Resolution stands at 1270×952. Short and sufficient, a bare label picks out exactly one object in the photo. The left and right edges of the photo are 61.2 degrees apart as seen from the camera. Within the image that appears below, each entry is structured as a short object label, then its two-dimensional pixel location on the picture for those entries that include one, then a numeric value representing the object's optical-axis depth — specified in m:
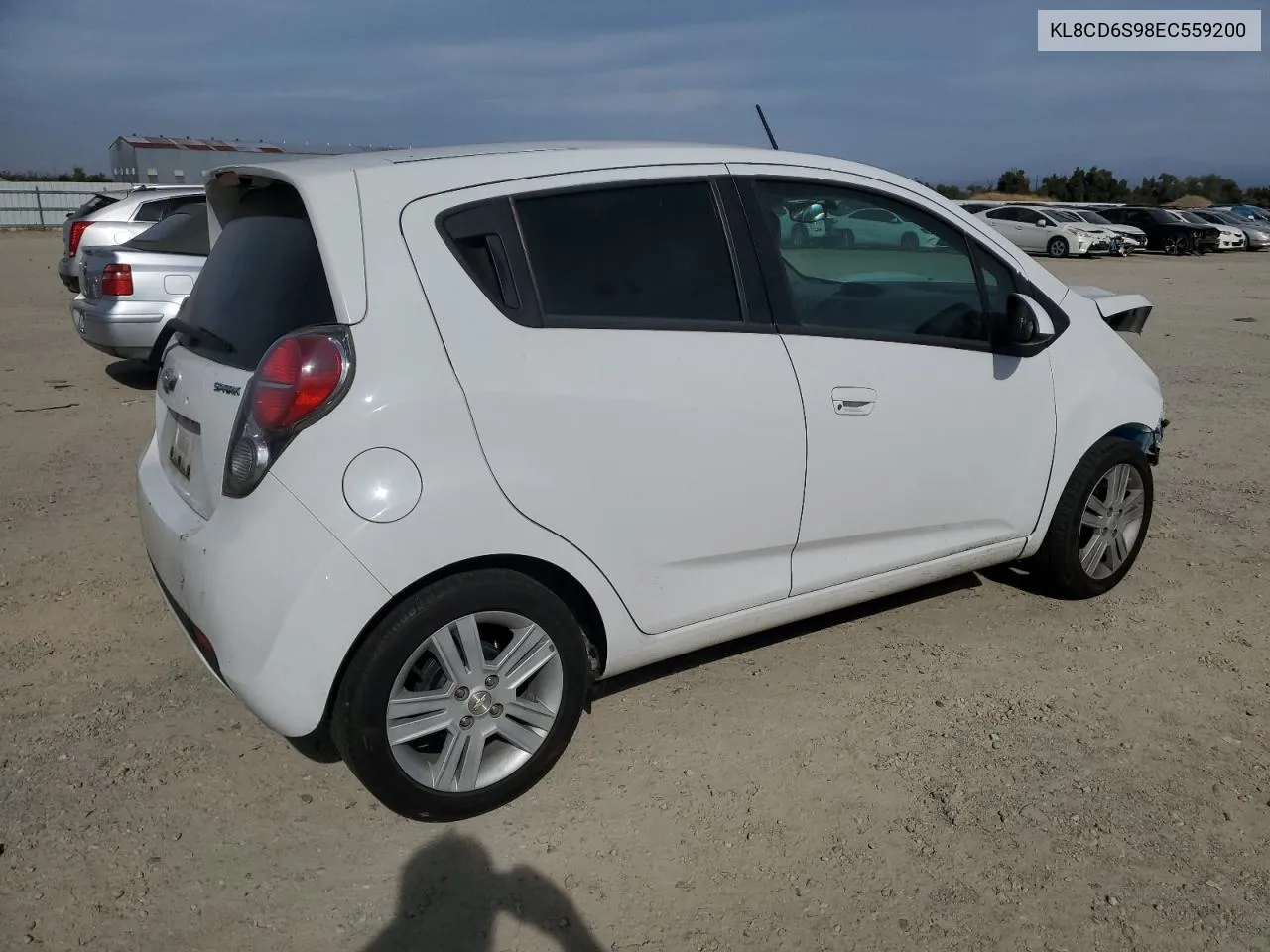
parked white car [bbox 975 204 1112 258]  29.58
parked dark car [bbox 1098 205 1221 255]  33.25
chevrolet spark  2.74
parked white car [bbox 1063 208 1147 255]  30.94
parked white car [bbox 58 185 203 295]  9.72
